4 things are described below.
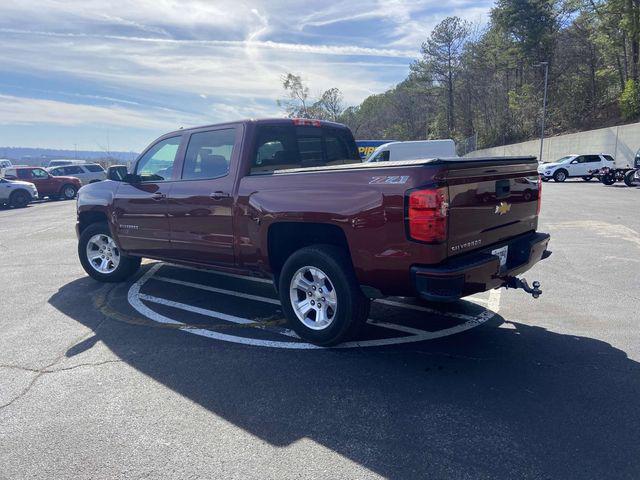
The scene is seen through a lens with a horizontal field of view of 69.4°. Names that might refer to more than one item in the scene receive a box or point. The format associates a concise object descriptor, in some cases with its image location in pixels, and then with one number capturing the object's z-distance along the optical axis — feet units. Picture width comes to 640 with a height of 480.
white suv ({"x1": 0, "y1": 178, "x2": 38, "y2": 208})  69.36
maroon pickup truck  11.05
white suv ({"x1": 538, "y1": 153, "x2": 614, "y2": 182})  91.76
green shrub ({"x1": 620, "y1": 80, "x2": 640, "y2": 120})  116.72
